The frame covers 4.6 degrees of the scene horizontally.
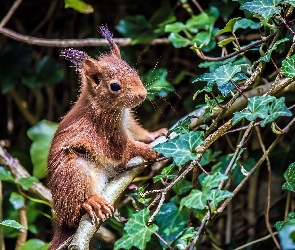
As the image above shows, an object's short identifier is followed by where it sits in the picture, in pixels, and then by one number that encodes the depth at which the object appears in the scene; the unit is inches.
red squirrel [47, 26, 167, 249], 120.0
